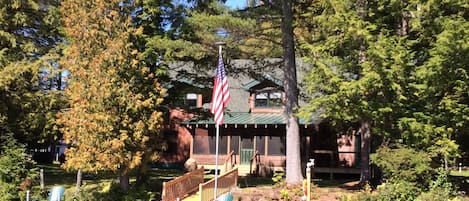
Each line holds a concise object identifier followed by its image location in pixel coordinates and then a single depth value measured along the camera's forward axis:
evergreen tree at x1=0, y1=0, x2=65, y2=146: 19.47
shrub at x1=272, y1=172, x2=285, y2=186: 19.03
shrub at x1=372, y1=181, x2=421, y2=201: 14.69
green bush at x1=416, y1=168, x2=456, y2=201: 14.33
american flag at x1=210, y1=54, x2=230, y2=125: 15.38
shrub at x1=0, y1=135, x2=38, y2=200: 15.86
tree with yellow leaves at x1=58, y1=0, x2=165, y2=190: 15.10
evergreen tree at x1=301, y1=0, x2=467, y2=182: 14.99
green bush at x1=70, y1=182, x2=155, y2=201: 16.22
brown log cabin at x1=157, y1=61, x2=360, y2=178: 28.58
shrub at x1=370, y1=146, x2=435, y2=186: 15.16
